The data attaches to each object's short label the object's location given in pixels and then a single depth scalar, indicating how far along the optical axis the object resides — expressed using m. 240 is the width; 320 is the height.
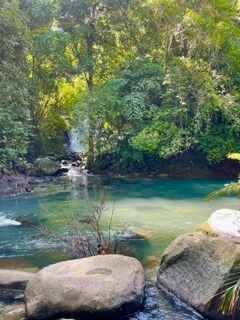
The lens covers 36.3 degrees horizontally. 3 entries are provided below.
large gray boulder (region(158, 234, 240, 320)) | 4.97
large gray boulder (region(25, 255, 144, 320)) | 4.89
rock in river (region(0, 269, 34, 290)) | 5.99
